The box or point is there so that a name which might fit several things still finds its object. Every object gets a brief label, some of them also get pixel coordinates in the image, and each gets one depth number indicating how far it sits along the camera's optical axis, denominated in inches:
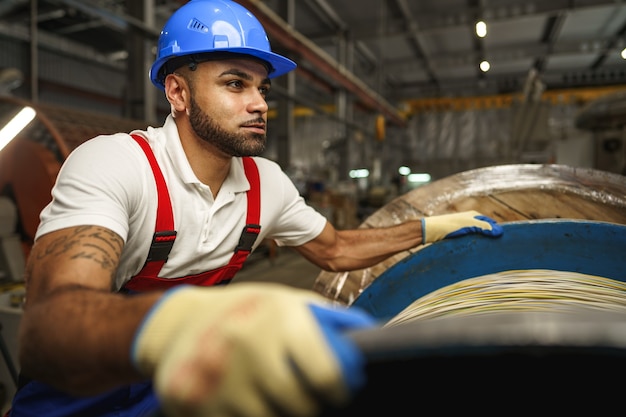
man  18.6
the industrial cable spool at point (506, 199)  69.7
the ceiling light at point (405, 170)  438.0
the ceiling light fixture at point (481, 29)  171.0
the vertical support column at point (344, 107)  349.1
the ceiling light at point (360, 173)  424.5
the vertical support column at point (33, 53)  128.0
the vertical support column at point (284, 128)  271.0
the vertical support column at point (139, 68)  157.5
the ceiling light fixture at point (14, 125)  58.6
